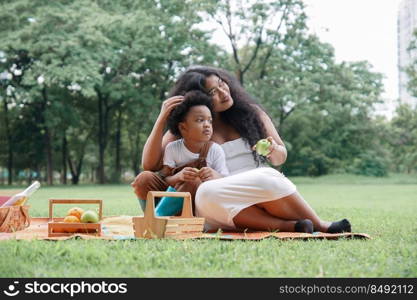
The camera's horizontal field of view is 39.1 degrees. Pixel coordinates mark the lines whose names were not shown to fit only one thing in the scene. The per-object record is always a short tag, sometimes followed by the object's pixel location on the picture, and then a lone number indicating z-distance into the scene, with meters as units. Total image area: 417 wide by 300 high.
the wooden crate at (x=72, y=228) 4.16
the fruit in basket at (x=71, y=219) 4.48
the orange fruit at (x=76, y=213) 4.69
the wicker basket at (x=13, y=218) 4.59
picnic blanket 3.86
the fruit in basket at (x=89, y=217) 4.41
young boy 4.36
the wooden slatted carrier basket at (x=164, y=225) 3.92
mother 4.17
